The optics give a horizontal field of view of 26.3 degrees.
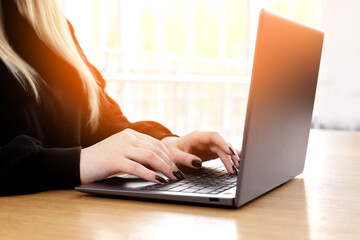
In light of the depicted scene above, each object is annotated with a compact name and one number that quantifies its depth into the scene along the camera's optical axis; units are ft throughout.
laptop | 2.83
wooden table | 2.65
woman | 3.30
